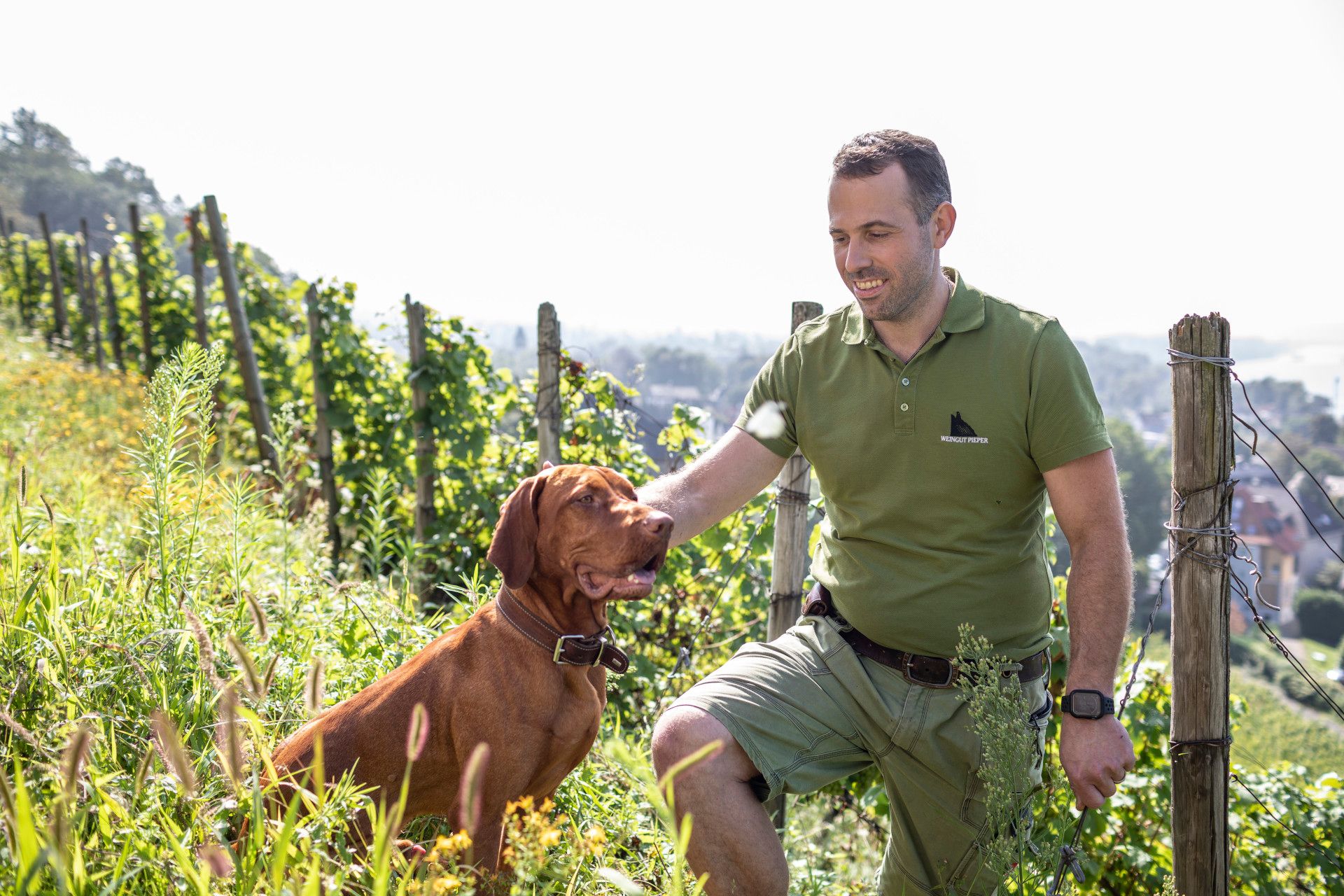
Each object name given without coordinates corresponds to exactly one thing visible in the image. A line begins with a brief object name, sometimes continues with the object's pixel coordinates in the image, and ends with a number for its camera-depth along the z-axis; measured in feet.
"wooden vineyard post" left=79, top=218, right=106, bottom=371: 45.34
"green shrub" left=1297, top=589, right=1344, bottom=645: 220.02
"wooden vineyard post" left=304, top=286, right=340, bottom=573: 21.86
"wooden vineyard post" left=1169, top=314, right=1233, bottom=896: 8.78
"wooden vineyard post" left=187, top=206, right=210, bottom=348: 29.27
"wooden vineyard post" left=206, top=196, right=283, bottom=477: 24.56
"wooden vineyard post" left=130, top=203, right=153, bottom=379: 37.60
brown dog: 6.92
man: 8.39
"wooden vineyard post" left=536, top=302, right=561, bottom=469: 15.34
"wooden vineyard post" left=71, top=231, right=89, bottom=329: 53.72
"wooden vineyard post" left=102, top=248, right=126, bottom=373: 44.21
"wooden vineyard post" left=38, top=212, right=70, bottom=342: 52.24
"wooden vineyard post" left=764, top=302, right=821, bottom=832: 11.66
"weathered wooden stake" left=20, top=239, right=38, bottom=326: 64.46
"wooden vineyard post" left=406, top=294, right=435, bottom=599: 19.13
